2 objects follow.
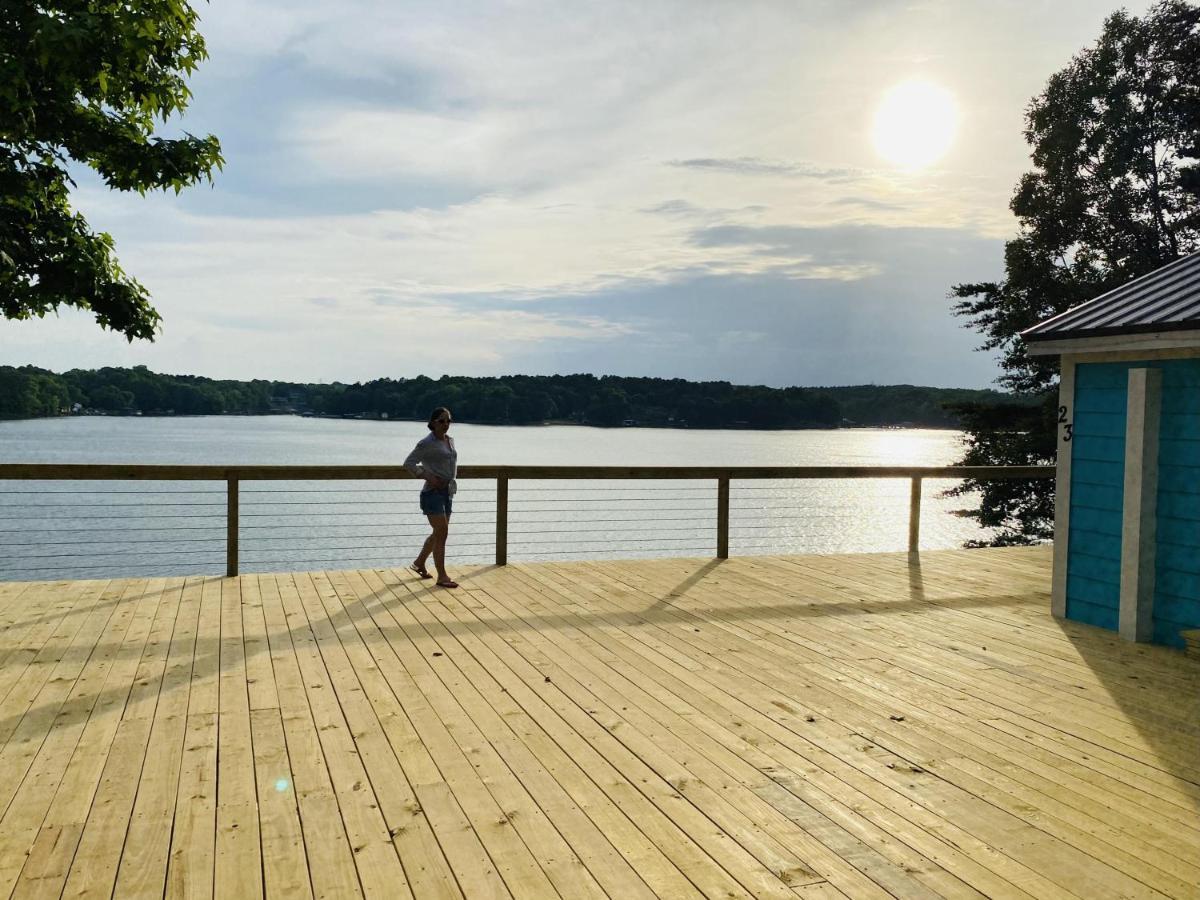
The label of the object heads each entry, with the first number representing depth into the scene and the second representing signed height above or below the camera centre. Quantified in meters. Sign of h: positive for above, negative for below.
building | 5.81 -0.27
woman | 7.52 -0.55
